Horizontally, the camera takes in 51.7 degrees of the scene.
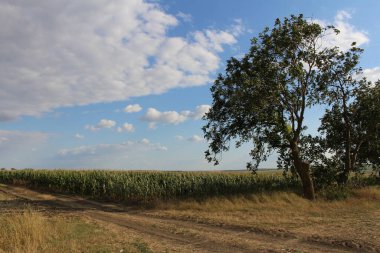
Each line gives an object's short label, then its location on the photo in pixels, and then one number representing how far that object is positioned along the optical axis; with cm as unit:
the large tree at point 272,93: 2200
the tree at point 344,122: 2512
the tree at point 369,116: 2619
